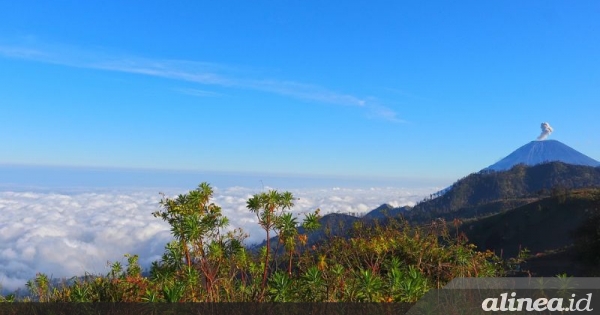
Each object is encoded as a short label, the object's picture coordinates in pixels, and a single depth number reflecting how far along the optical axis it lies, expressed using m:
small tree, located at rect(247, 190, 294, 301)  6.20
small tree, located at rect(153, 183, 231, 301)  5.78
